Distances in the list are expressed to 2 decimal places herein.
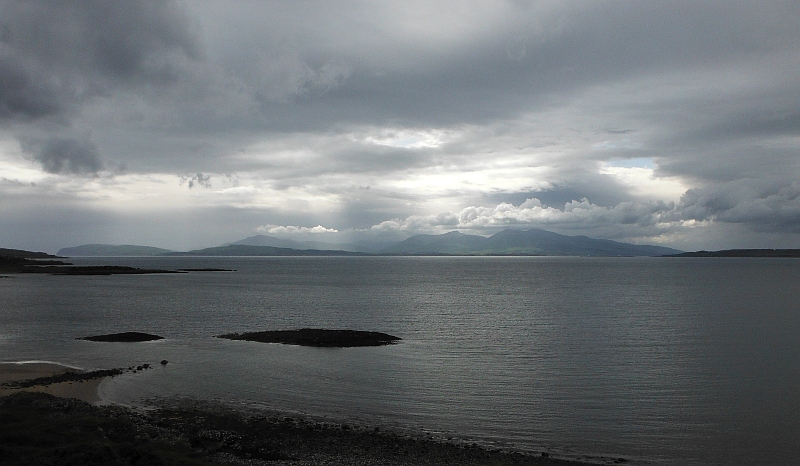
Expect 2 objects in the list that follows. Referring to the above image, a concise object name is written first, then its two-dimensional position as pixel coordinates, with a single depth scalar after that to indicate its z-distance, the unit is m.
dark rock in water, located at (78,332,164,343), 52.69
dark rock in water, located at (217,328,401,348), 52.16
